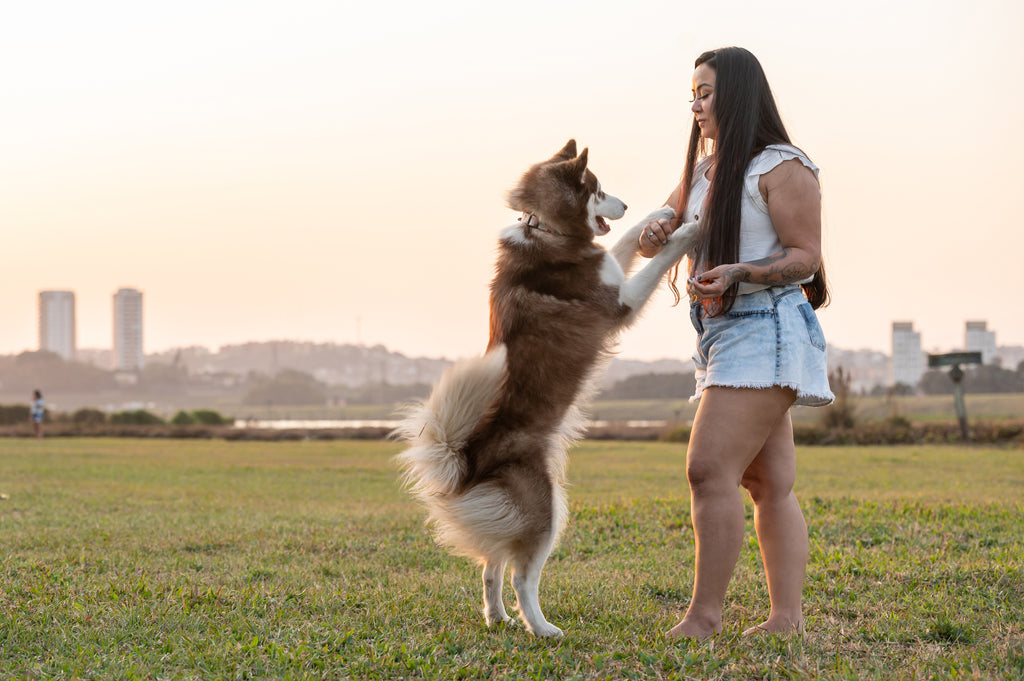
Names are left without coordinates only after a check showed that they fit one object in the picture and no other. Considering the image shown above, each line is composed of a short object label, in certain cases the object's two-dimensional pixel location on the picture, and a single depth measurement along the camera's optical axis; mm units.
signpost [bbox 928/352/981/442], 22891
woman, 3545
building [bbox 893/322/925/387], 114750
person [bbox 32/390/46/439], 28855
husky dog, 3781
